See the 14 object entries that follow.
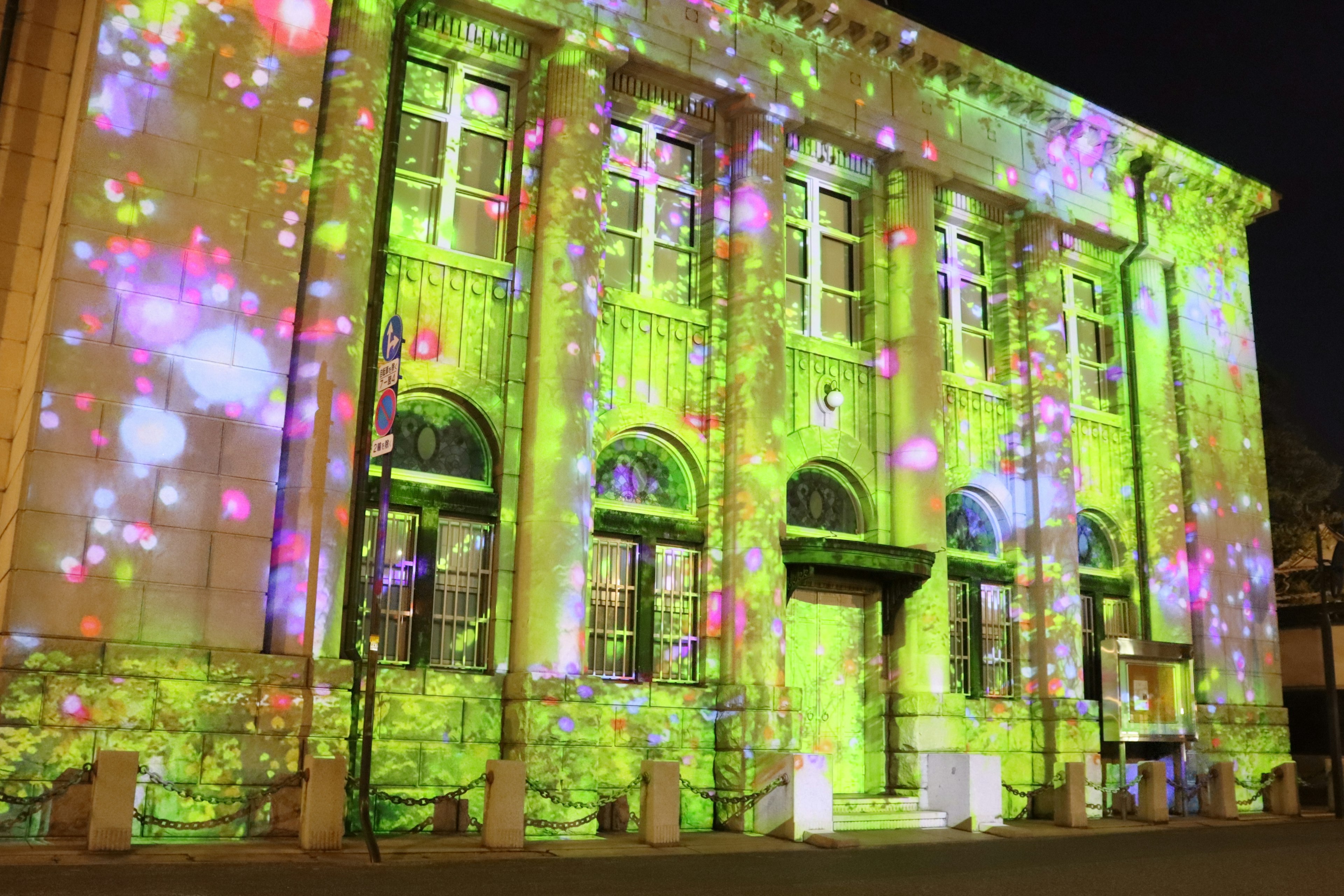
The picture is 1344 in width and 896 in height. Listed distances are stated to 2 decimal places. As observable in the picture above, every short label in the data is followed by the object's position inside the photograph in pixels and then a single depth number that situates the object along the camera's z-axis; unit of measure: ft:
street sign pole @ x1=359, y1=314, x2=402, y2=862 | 38.65
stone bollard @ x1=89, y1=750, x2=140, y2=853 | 35.96
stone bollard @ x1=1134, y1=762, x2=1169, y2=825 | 64.39
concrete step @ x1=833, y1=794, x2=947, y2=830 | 56.75
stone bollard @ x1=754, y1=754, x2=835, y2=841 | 50.01
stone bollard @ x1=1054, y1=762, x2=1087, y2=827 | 60.80
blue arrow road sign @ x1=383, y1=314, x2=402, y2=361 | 40.70
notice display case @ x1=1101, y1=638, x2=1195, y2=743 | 67.15
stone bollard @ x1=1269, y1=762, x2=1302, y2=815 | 71.82
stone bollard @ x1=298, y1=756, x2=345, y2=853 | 39.45
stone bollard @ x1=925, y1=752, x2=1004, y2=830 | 57.98
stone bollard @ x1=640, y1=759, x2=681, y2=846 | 45.62
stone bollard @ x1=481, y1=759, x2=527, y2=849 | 41.91
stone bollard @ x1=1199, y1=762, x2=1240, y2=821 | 67.67
